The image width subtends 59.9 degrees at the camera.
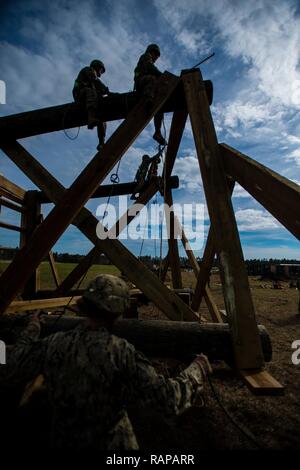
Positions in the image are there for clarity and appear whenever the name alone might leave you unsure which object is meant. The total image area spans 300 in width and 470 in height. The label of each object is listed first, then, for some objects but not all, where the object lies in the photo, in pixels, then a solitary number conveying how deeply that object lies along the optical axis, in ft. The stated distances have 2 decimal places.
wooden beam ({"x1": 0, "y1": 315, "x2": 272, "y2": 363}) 7.04
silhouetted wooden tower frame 6.56
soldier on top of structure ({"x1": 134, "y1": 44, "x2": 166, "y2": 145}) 9.83
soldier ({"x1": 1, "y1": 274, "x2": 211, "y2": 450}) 4.14
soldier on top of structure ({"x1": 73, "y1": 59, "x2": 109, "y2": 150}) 10.55
